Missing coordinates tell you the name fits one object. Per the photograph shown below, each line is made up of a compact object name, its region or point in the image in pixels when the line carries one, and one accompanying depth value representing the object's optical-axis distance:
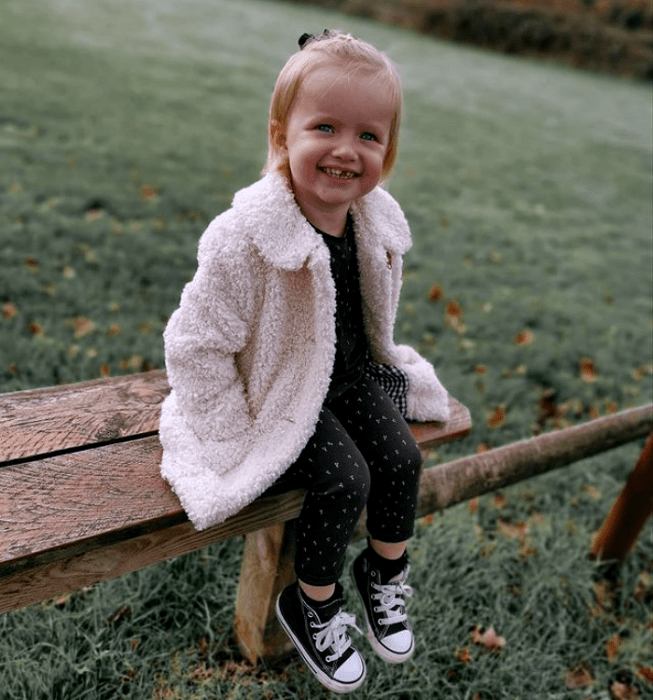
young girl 1.42
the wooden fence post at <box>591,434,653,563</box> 2.47
